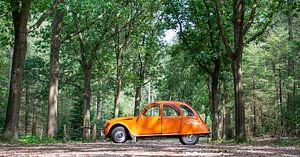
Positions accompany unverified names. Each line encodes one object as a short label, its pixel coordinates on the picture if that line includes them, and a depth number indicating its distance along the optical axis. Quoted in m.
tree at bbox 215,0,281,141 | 17.39
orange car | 15.55
